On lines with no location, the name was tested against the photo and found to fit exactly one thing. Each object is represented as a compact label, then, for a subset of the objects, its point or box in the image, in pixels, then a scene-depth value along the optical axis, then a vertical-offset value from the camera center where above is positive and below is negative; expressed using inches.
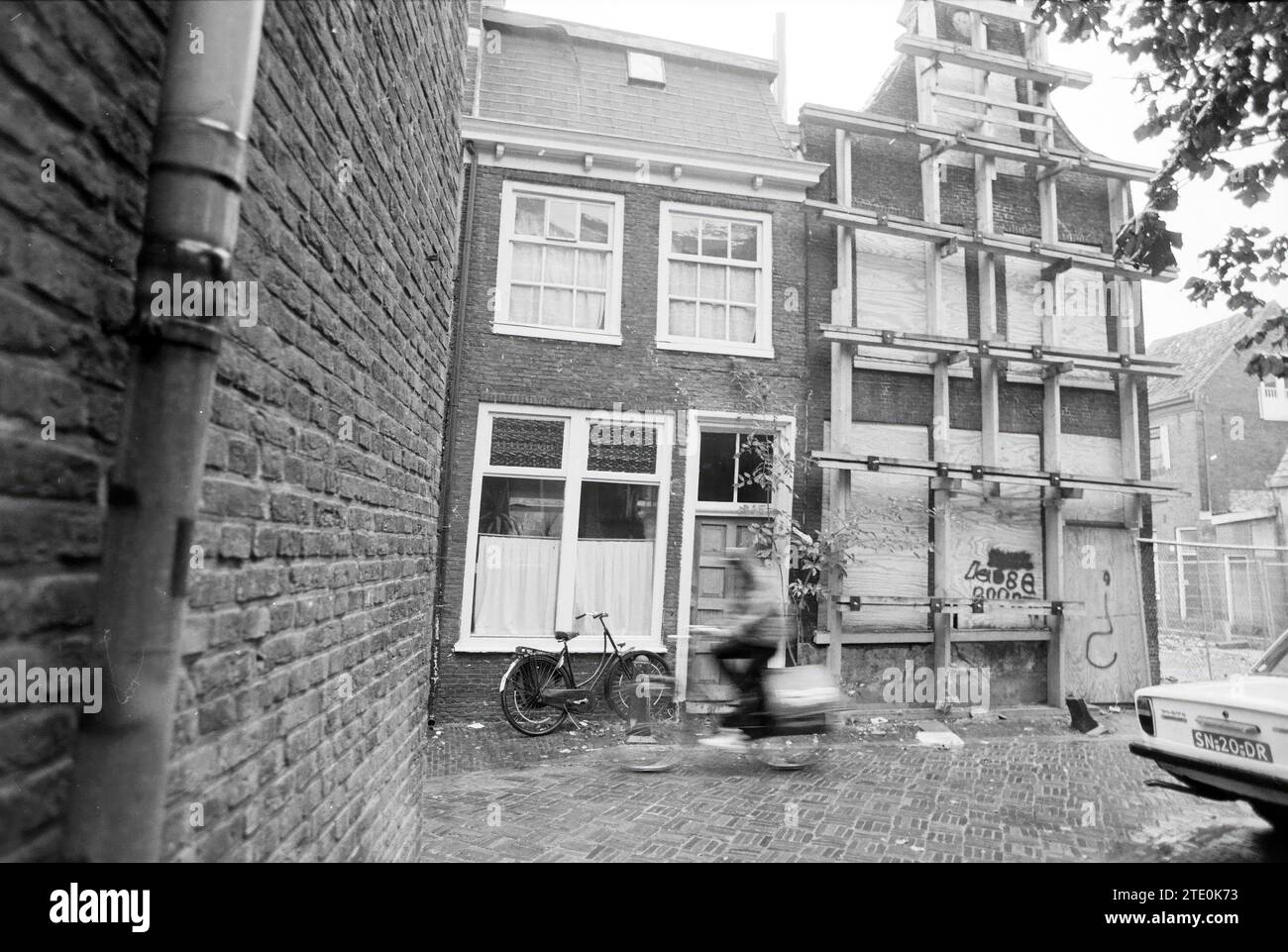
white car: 173.5 -37.4
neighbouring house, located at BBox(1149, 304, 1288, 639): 853.2 +194.2
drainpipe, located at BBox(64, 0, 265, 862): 47.0 +6.6
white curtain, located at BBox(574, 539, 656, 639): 377.1 -11.0
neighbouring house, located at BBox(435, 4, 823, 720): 370.6 +104.7
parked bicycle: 330.0 -58.3
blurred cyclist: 269.0 -24.8
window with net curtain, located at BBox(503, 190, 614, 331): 385.4 +158.6
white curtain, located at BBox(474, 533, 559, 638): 367.2 -13.0
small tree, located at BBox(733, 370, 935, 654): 372.2 +23.0
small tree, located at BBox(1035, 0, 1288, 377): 148.3 +104.0
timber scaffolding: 393.7 +166.1
